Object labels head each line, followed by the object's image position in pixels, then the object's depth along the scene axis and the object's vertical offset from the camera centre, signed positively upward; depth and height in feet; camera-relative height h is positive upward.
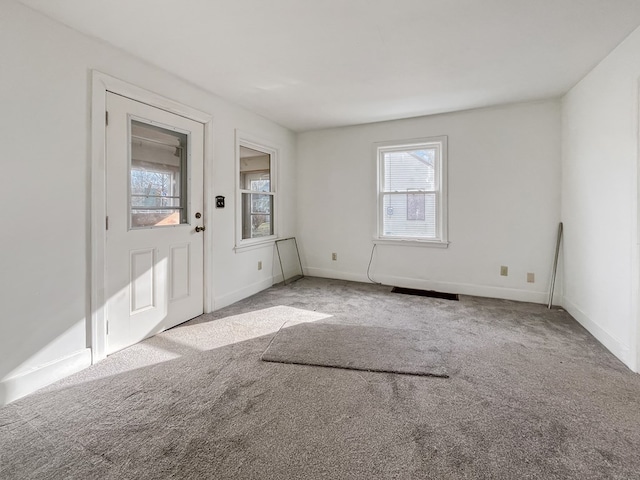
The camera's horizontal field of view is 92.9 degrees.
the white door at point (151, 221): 7.95 +0.52
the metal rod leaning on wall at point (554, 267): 11.45 -1.10
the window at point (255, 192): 12.84 +2.09
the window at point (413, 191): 13.57 +2.20
